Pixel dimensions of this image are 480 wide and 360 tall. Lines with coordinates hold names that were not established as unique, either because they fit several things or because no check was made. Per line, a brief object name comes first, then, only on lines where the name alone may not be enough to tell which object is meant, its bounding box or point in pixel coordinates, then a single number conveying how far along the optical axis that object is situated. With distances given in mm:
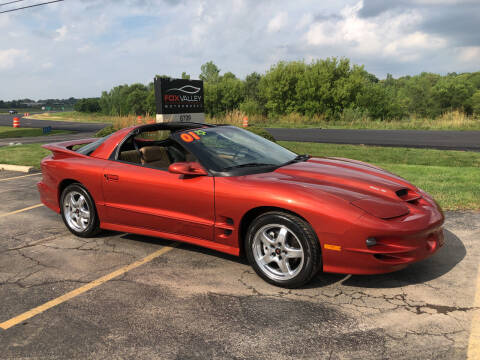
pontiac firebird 3289
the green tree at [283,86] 36594
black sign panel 13742
